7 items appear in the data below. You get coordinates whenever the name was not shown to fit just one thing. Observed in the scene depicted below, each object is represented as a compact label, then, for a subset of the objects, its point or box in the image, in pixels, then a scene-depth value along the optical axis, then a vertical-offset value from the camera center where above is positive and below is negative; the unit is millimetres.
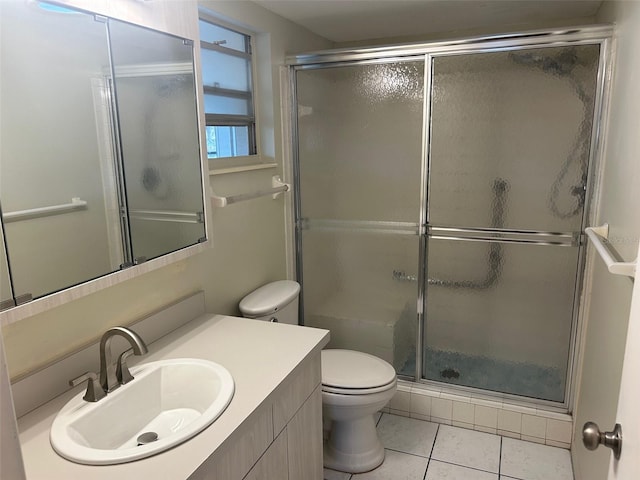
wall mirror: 1134 +3
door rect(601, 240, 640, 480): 759 -455
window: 2113 +270
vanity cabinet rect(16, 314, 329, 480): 1061 -700
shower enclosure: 2191 -287
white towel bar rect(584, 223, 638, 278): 1214 -329
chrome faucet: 1253 -596
